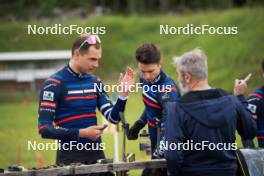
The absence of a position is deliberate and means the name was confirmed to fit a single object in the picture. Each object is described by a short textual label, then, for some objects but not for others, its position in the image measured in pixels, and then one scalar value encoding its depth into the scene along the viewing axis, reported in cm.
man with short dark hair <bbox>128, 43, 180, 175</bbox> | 1421
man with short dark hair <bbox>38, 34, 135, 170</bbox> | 1356
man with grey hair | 1169
